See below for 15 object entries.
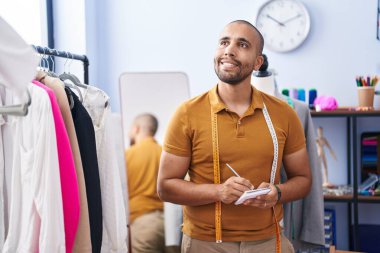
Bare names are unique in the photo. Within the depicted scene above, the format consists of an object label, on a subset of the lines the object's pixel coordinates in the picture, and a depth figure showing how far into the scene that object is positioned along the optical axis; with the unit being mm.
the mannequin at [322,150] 3361
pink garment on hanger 1433
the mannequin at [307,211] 2129
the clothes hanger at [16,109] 1116
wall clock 3514
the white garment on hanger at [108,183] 1696
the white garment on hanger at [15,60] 938
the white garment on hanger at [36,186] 1352
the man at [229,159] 1711
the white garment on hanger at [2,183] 1439
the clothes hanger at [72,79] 1807
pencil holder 3209
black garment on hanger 1585
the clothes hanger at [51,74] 1727
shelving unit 3156
